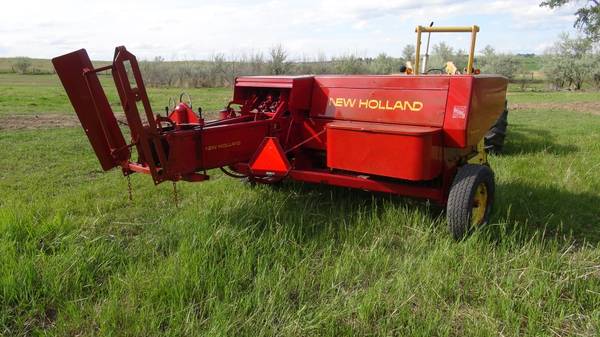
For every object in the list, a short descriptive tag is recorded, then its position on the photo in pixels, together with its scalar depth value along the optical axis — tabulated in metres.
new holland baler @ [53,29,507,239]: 3.62
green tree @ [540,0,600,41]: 22.09
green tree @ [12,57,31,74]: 50.09
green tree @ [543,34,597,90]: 36.64
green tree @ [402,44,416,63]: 30.33
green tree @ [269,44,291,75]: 33.00
